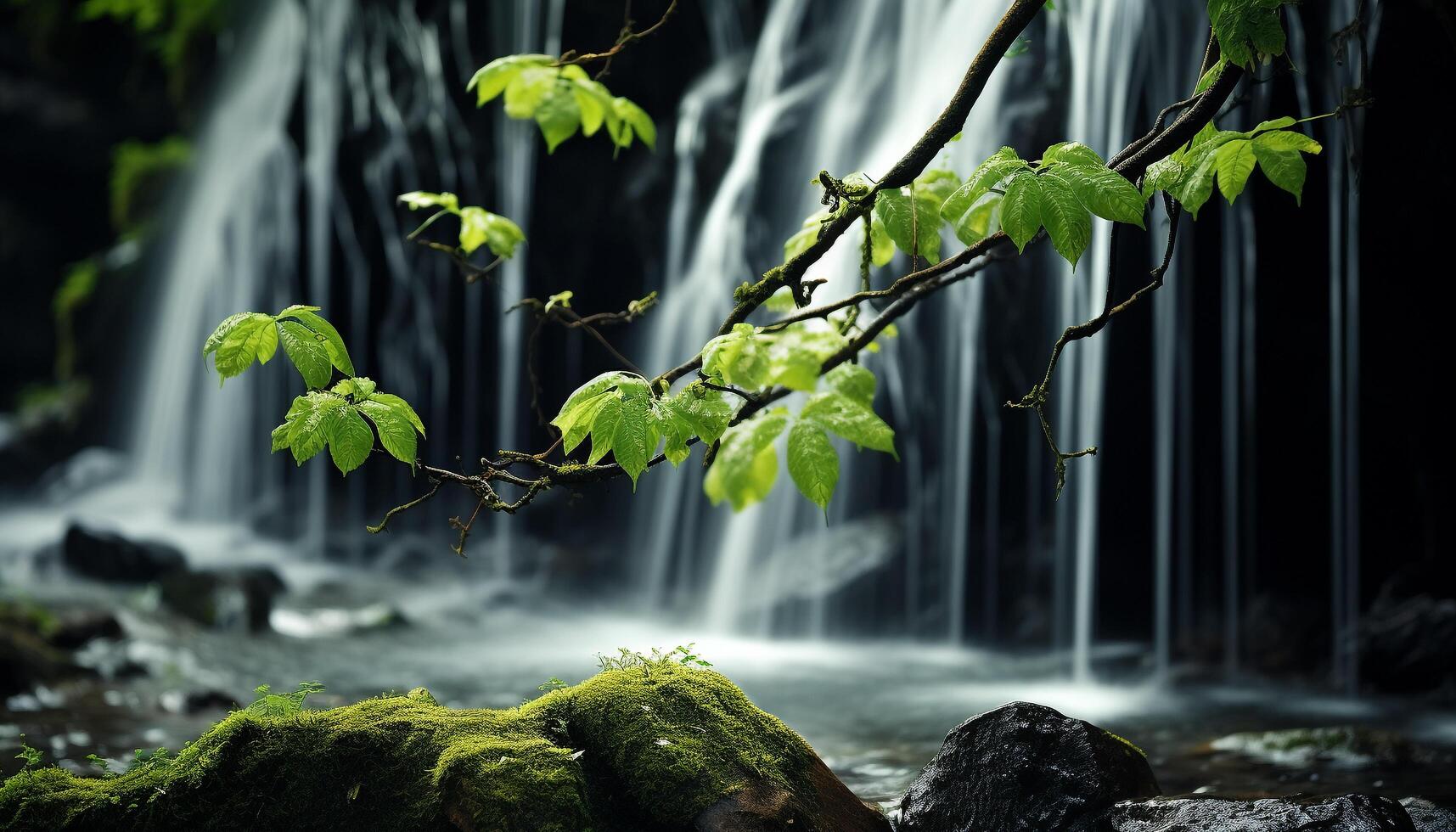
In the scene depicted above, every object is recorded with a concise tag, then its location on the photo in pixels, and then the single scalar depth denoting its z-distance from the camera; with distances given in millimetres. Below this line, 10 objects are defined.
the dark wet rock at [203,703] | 6164
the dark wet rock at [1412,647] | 6914
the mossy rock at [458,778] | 2850
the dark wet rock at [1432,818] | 3248
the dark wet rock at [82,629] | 7465
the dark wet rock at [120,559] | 10883
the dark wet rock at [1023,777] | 3371
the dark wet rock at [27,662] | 6242
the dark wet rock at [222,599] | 8914
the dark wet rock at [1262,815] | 3037
